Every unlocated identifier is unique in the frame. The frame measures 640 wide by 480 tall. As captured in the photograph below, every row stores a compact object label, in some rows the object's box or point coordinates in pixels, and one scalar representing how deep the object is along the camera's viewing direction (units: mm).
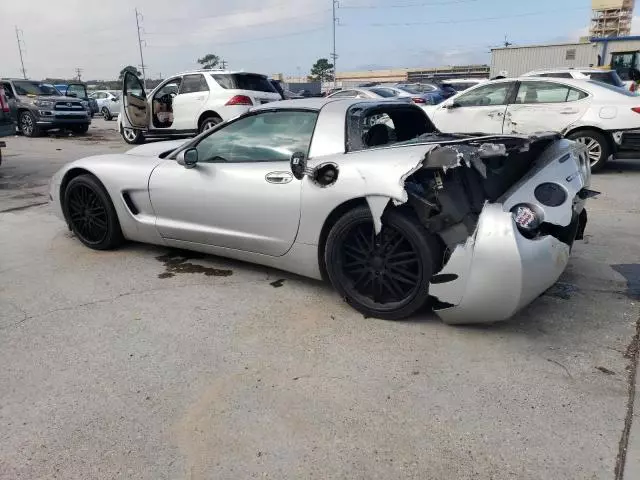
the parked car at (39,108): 16031
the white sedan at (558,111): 8070
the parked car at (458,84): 24942
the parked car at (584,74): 11453
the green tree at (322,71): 95131
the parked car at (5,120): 8766
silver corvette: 3014
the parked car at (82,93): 23108
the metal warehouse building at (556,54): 33250
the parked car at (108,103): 25750
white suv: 11469
